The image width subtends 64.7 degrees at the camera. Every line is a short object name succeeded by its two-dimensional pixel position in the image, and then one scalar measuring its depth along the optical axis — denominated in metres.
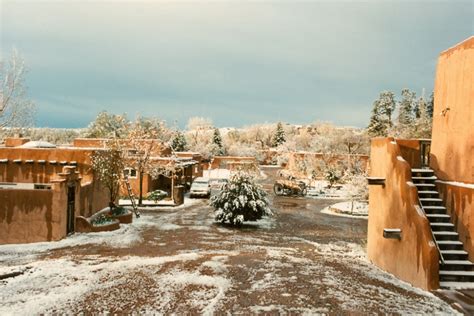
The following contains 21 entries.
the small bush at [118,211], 18.33
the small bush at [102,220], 16.27
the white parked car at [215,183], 39.75
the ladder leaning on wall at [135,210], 20.44
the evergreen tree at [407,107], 68.81
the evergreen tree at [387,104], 70.00
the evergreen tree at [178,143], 62.78
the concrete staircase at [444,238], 6.90
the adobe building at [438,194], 6.98
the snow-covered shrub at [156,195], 26.86
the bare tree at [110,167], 17.67
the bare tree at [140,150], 26.33
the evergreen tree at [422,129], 34.85
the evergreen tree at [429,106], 60.94
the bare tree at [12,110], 20.41
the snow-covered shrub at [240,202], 19.03
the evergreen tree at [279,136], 98.75
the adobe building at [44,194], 13.43
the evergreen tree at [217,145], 81.43
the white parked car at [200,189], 30.53
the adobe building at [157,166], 28.19
